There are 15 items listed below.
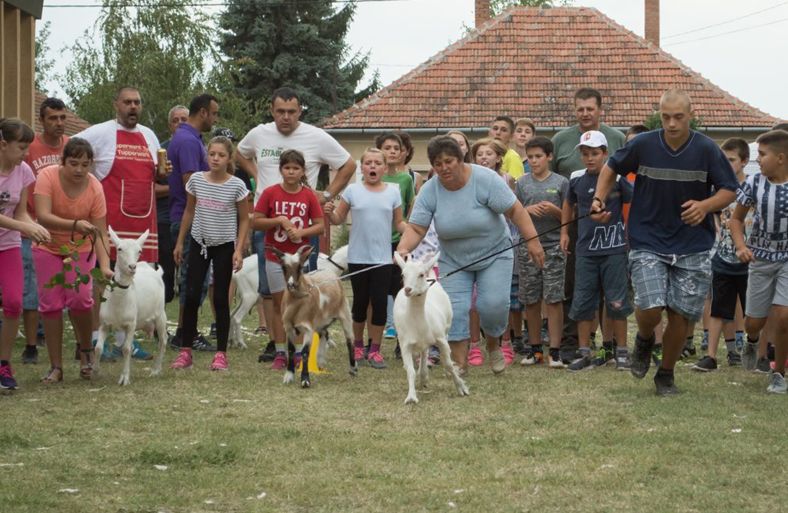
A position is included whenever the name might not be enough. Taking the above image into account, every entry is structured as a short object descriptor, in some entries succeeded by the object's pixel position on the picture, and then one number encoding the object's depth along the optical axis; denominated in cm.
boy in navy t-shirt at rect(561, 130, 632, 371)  1108
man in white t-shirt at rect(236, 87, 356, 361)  1168
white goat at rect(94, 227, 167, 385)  1020
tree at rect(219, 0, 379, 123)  4812
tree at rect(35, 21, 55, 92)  6962
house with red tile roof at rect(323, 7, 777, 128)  3769
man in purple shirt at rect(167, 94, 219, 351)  1281
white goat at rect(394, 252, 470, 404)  915
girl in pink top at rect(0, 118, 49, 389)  956
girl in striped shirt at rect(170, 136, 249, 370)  1116
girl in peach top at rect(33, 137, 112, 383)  1004
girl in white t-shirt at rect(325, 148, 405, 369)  1160
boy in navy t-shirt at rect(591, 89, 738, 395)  897
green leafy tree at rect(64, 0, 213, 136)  3584
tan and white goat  1020
